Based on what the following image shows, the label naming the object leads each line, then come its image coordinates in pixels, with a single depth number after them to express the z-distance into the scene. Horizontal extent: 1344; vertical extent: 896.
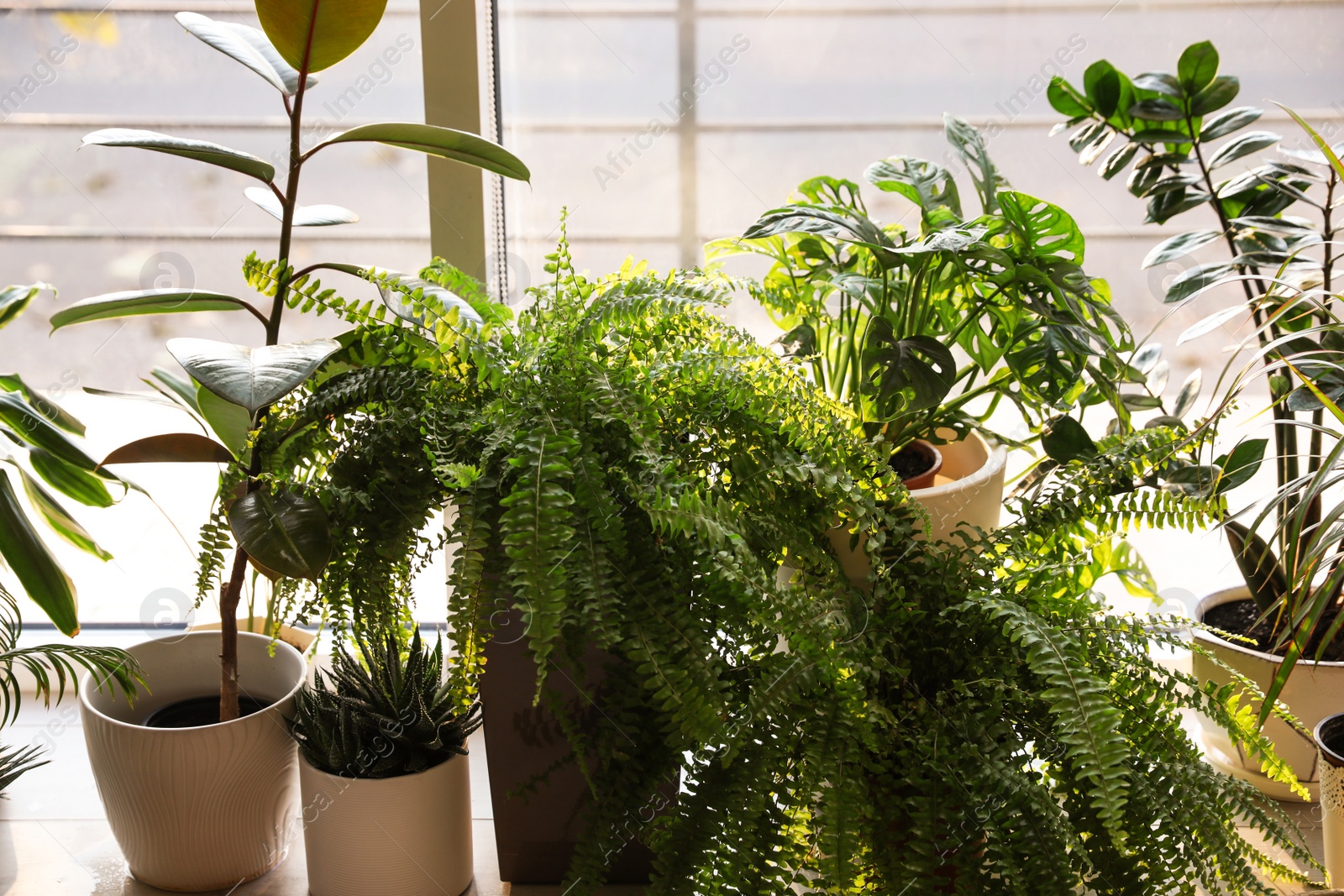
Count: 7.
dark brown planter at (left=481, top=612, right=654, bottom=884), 1.28
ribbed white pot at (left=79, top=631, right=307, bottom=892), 1.32
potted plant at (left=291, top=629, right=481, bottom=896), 1.33
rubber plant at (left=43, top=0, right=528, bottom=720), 1.04
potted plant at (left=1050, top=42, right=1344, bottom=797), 1.46
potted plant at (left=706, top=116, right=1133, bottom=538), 1.33
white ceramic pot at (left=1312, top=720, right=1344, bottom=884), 1.26
